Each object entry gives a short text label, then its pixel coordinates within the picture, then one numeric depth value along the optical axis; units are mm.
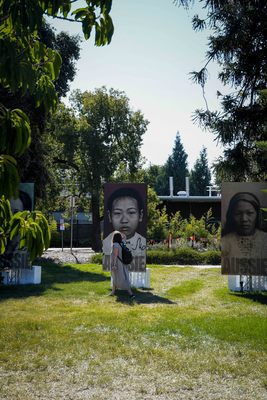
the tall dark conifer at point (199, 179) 79938
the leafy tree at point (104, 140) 29438
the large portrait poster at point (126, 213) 13516
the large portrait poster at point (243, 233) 12438
